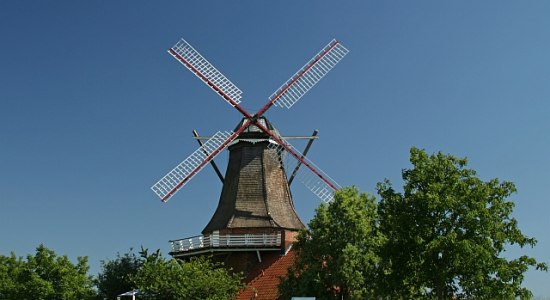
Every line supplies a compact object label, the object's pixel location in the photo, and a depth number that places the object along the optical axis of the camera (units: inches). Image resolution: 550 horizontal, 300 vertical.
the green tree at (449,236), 904.3
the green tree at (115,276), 1840.6
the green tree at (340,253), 1037.8
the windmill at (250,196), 1514.5
